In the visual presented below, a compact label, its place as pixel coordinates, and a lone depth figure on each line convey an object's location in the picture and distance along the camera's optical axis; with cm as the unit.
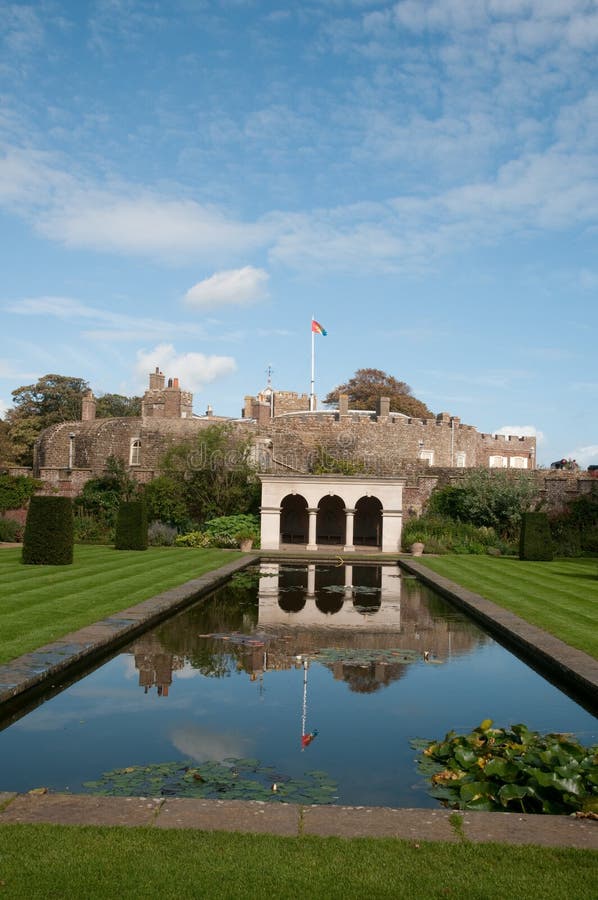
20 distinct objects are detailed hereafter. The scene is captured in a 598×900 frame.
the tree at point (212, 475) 2684
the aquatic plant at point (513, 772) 445
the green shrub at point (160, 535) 2409
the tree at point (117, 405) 5540
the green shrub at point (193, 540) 2386
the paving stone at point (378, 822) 388
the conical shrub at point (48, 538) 1572
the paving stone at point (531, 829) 383
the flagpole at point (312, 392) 4048
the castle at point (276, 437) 3309
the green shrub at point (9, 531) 2277
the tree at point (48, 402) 4797
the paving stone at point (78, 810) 397
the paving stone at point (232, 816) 392
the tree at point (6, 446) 4083
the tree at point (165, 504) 2611
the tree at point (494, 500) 2562
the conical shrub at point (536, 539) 2047
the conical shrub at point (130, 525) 2055
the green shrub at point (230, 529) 2423
